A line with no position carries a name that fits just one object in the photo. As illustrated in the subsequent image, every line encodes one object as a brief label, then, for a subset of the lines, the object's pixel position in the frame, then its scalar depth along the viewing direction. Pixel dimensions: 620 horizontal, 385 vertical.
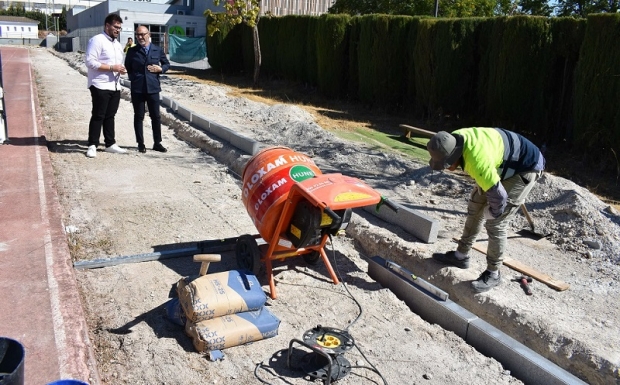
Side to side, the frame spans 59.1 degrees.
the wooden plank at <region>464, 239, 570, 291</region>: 4.94
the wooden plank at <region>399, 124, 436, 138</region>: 11.81
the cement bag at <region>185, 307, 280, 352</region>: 3.68
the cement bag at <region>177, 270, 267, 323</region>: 3.73
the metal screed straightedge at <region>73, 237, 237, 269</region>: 4.93
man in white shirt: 8.18
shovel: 6.10
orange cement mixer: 4.25
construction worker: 4.37
